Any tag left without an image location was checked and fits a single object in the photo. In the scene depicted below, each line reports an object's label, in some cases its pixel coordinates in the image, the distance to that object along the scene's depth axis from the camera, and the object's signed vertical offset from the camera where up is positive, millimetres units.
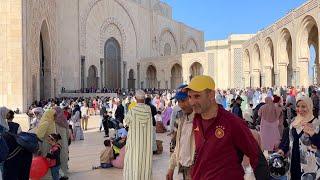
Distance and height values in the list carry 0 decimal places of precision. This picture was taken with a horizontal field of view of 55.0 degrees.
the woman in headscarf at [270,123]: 5016 -567
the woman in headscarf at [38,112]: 4600 -326
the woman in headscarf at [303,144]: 2394 -455
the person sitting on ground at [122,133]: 5689 -821
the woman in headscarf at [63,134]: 4271 -625
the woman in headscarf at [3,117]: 3304 -294
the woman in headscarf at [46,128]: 3785 -471
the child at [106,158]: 5082 -1132
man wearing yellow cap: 1603 -285
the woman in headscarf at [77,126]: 8144 -970
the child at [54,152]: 3840 -778
